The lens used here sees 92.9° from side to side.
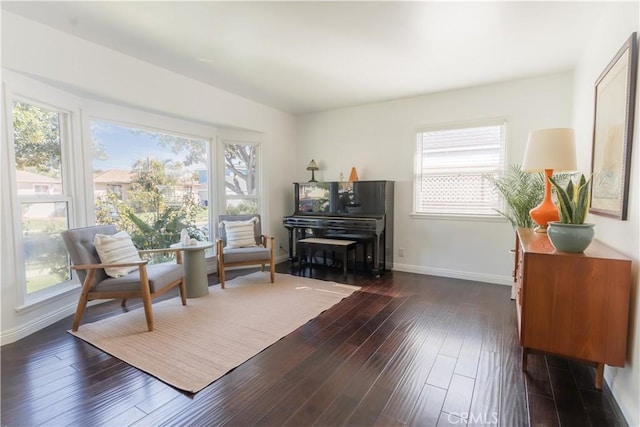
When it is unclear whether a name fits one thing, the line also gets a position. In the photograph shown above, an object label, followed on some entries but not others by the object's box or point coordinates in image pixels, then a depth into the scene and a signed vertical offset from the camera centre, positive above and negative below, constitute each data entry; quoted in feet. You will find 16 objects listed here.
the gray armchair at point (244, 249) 12.34 -2.29
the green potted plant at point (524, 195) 10.12 +0.03
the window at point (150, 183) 10.87 +0.50
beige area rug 6.81 -3.76
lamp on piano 16.61 +1.51
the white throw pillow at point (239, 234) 13.44 -1.72
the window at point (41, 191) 8.52 +0.11
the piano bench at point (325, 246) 13.50 -2.29
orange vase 15.39 +1.03
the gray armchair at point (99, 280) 8.30 -2.39
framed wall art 5.52 +1.32
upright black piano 14.16 -0.99
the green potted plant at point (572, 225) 5.74 -0.55
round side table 11.09 -2.77
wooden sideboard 5.36 -2.00
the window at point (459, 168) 12.80 +1.21
